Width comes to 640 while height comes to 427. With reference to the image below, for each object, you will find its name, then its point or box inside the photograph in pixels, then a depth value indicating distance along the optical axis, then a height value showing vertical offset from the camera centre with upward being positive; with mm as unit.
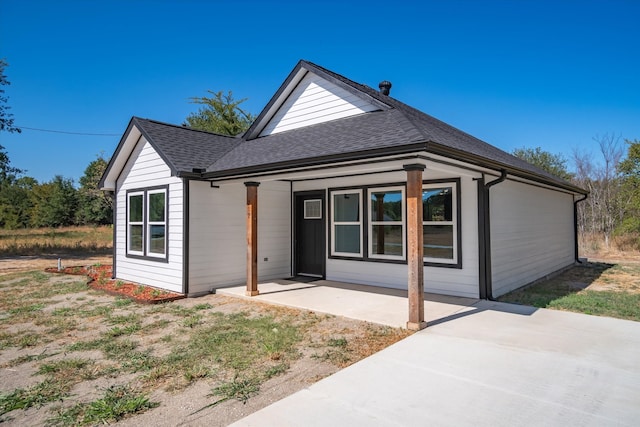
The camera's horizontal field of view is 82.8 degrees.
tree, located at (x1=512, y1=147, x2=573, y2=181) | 30070 +4910
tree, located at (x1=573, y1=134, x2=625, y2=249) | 20016 +1615
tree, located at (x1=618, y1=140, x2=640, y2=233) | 17953 +1509
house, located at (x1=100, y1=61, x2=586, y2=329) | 6387 +323
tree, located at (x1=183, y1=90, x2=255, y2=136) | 28641 +8461
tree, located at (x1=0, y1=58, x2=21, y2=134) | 18527 +5581
